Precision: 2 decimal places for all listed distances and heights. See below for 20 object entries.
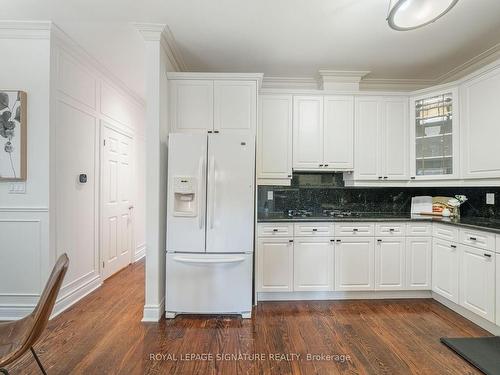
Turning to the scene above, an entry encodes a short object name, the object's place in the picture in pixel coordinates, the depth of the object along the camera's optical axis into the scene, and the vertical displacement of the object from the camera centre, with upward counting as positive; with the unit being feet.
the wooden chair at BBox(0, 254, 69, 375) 4.17 -2.40
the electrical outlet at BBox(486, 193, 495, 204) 9.05 -0.35
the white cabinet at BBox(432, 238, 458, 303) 8.23 -2.78
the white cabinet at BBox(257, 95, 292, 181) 10.14 +2.09
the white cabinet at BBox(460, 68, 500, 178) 7.92 +2.12
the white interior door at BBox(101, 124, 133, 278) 10.91 -0.76
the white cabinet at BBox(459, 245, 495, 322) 7.02 -2.75
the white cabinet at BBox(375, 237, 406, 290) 9.20 -2.64
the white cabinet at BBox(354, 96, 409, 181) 10.17 +2.05
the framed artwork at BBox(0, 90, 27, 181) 7.46 +1.48
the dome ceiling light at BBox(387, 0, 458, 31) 4.99 +3.66
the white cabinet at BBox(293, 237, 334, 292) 9.09 -2.82
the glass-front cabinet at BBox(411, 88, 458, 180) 9.33 +2.06
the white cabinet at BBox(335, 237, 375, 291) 9.18 -2.79
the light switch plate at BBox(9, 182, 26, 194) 7.62 -0.12
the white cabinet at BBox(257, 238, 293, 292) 9.02 -2.84
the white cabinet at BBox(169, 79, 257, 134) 8.66 +2.82
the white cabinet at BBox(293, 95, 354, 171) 10.19 +2.21
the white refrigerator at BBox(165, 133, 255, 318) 7.81 -1.26
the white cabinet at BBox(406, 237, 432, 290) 9.20 -2.69
